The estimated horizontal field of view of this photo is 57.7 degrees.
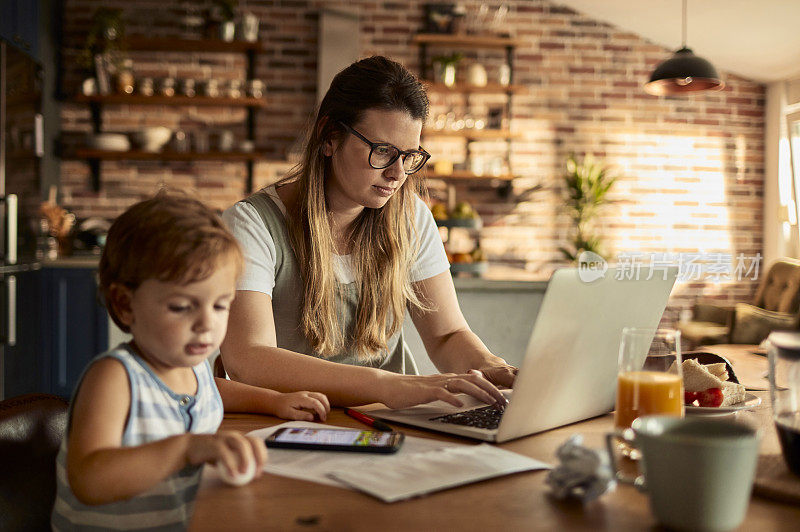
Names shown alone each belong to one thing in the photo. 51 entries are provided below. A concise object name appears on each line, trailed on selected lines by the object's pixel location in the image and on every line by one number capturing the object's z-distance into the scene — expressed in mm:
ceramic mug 618
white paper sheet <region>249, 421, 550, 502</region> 769
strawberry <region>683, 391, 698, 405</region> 1107
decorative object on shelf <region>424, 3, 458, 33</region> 5695
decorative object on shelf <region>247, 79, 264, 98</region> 5406
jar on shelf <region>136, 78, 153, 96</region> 5332
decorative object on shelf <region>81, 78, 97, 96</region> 5262
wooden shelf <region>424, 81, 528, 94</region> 5586
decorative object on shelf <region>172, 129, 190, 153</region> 5375
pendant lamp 4074
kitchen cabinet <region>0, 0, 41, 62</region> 3984
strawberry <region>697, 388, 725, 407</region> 1113
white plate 1072
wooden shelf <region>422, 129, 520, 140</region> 5582
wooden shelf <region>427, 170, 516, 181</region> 5582
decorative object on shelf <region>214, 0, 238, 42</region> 5352
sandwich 1114
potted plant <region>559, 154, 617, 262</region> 5586
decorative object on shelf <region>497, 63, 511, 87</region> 5699
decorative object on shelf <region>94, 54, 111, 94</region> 5230
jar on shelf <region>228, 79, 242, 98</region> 5406
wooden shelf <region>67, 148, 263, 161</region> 5305
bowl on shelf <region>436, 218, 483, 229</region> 3824
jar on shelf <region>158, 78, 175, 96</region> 5367
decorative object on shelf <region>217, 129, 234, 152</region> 5438
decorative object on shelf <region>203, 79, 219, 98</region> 5398
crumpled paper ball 718
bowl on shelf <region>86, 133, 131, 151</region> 5281
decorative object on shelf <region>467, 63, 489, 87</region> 5621
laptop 889
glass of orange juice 883
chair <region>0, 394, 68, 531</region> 977
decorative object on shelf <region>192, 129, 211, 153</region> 5445
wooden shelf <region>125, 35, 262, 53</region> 5359
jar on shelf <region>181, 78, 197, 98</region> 5406
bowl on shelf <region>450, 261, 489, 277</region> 3805
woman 1465
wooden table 678
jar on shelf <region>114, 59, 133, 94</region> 5293
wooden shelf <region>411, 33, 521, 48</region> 5598
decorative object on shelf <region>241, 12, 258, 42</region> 5375
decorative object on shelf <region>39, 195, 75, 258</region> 4789
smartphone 890
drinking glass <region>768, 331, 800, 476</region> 804
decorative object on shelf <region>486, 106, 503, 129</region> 5652
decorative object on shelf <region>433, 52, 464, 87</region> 5566
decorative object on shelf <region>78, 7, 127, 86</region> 5242
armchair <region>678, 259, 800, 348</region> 4797
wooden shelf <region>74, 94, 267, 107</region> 5258
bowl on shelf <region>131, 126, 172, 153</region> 5324
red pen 1050
